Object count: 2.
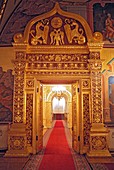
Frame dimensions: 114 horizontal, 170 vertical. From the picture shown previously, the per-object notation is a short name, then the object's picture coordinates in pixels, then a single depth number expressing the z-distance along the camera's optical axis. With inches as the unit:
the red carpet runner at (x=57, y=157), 224.1
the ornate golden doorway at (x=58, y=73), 284.8
